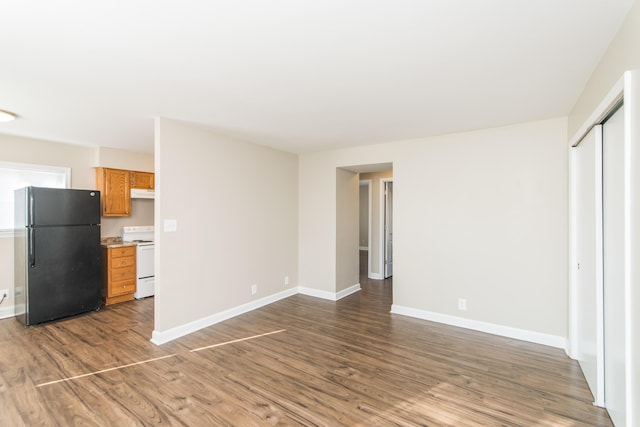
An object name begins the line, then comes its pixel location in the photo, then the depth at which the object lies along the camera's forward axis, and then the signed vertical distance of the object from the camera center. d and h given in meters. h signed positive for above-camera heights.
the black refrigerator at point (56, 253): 3.61 -0.51
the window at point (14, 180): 3.99 +0.49
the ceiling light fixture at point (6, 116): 2.97 +1.01
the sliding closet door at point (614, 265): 1.76 -0.35
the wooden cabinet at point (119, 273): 4.46 -0.91
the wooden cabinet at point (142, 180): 5.00 +0.58
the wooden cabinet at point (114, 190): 4.63 +0.38
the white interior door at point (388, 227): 6.16 -0.30
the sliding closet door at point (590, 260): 2.13 -0.39
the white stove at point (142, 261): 4.77 -0.77
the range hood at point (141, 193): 4.95 +0.35
